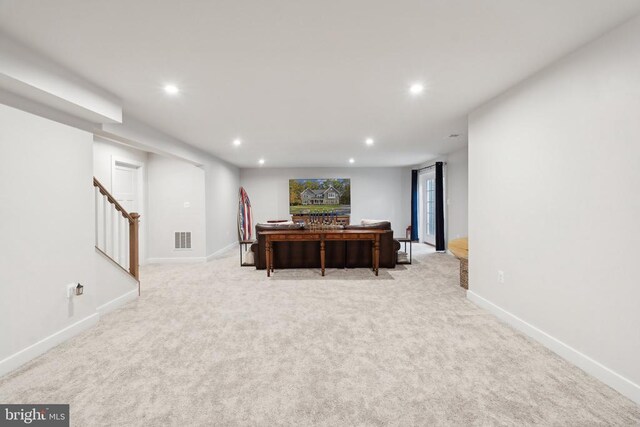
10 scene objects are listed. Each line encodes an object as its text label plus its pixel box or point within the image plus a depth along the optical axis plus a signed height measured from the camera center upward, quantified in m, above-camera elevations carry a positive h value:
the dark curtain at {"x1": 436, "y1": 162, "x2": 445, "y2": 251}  6.56 +0.11
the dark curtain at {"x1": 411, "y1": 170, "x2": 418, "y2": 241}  7.89 +0.19
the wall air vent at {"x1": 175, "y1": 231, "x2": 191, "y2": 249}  5.69 -0.52
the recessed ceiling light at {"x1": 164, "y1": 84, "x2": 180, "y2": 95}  2.55 +1.18
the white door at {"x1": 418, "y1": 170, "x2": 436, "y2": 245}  7.55 +0.09
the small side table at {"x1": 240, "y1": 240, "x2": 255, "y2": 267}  5.16 -0.99
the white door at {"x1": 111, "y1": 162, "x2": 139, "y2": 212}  4.81 +0.52
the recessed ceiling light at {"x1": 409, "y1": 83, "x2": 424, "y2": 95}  2.59 +1.19
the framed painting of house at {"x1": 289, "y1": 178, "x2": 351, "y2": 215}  8.52 +0.50
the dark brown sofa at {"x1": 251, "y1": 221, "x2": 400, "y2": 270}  4.92 -0.77
